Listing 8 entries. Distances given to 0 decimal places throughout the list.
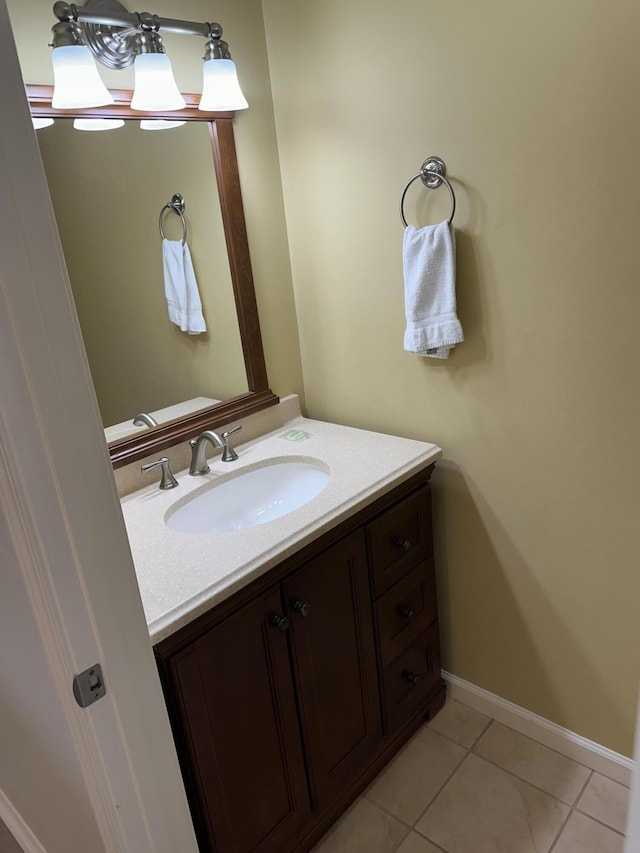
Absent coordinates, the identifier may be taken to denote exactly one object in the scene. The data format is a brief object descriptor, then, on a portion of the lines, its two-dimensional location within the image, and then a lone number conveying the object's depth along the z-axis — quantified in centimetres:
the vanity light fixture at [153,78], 143
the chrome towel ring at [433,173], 154
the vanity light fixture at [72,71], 131
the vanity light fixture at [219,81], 154
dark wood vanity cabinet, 124
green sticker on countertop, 192
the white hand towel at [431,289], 156
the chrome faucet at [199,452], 170
